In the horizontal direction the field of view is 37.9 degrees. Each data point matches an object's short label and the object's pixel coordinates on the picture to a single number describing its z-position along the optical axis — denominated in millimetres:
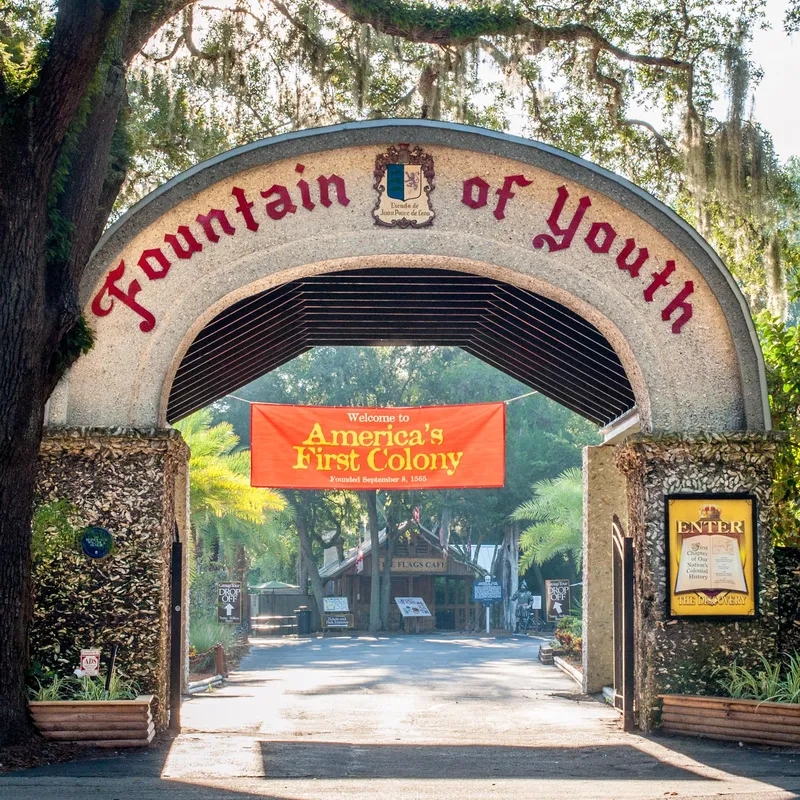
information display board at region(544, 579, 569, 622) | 32844
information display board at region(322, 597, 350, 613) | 45094
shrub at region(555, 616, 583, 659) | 24636
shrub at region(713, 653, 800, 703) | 11062
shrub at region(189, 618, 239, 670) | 23000
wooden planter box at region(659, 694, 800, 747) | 10742
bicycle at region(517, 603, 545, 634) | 47156
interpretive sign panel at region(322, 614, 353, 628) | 44875
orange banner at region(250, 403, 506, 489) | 15789
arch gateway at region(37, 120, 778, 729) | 11625
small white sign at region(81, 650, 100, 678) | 11125
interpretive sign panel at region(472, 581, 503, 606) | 45344
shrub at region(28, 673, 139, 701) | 10828
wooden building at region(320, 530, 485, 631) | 47625
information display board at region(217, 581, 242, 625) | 26391
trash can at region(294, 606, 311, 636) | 45344
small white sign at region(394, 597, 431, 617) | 45003
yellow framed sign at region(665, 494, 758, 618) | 11602
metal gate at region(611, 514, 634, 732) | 11938
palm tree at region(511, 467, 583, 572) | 38656
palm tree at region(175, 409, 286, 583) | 27000
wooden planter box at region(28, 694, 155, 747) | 10492
